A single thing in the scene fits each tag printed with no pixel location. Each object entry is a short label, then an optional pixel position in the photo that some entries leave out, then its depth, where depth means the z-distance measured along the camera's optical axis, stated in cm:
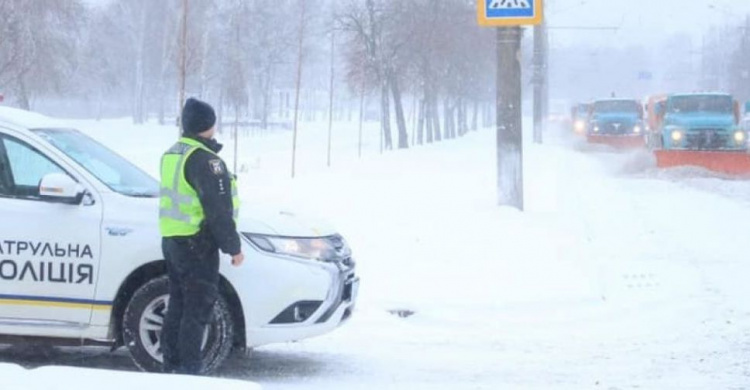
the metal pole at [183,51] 1723
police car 732
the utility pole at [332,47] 3196
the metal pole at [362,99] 3707
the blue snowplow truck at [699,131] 2980
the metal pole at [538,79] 4572
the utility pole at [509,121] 1576
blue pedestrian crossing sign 1484
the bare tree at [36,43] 2706
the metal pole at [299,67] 2498
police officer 664
